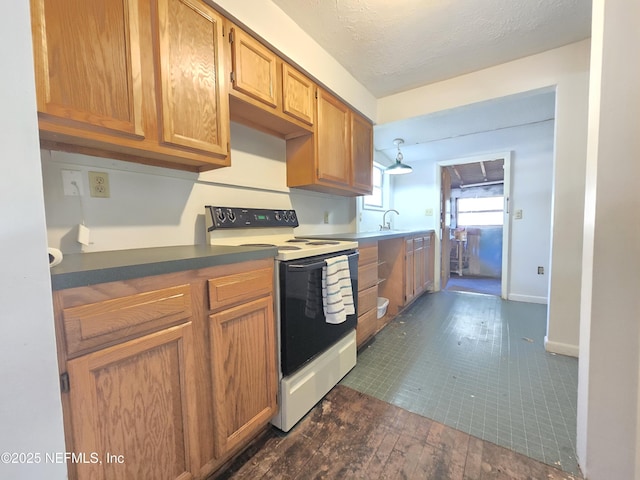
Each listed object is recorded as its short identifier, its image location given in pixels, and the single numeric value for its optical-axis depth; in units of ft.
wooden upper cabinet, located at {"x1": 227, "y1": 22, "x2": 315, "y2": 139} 4.51
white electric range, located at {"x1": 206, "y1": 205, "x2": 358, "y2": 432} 4.20
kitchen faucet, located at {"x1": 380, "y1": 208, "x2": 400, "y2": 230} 12.52
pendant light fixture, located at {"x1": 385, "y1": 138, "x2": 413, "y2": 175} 10.28
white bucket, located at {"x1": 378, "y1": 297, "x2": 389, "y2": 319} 8.25
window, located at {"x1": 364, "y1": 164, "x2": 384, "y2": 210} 12.17
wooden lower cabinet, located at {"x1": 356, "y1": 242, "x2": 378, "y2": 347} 6.55
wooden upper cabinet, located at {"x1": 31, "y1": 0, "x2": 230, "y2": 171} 2.76
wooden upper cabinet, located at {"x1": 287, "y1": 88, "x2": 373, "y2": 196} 6.51
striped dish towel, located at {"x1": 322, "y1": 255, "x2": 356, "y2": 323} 4.79
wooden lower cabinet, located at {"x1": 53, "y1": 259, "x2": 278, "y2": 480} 2.27
